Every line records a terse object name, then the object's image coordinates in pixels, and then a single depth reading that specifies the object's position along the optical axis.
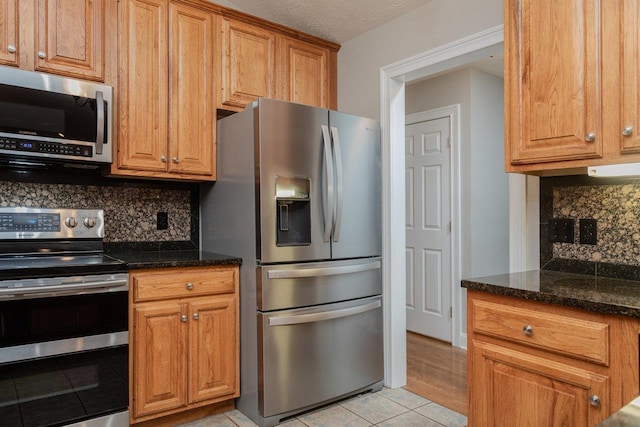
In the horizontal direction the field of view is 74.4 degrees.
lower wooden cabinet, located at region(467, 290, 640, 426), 1.34
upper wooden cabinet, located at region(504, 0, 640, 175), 1.56
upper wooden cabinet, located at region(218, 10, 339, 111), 2.74
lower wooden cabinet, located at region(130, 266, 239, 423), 2.18
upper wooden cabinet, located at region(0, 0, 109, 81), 2.08
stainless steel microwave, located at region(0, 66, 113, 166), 2.04
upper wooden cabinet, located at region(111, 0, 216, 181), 2.39
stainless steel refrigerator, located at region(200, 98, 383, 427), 2.35
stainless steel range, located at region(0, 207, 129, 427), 1.82
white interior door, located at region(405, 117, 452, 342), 3.93
